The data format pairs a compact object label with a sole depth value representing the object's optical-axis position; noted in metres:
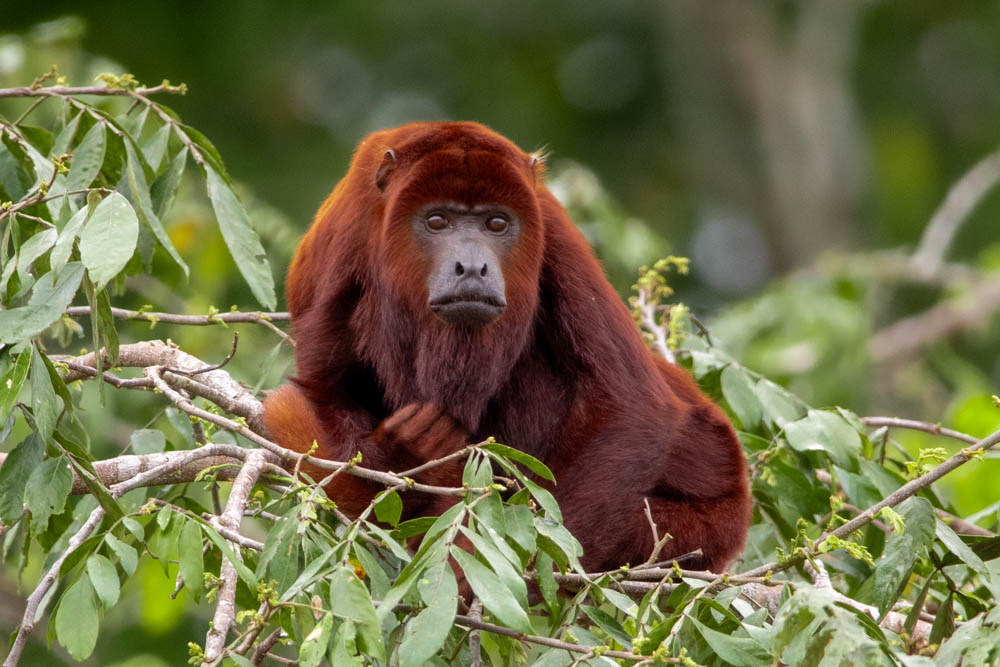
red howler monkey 9.19
